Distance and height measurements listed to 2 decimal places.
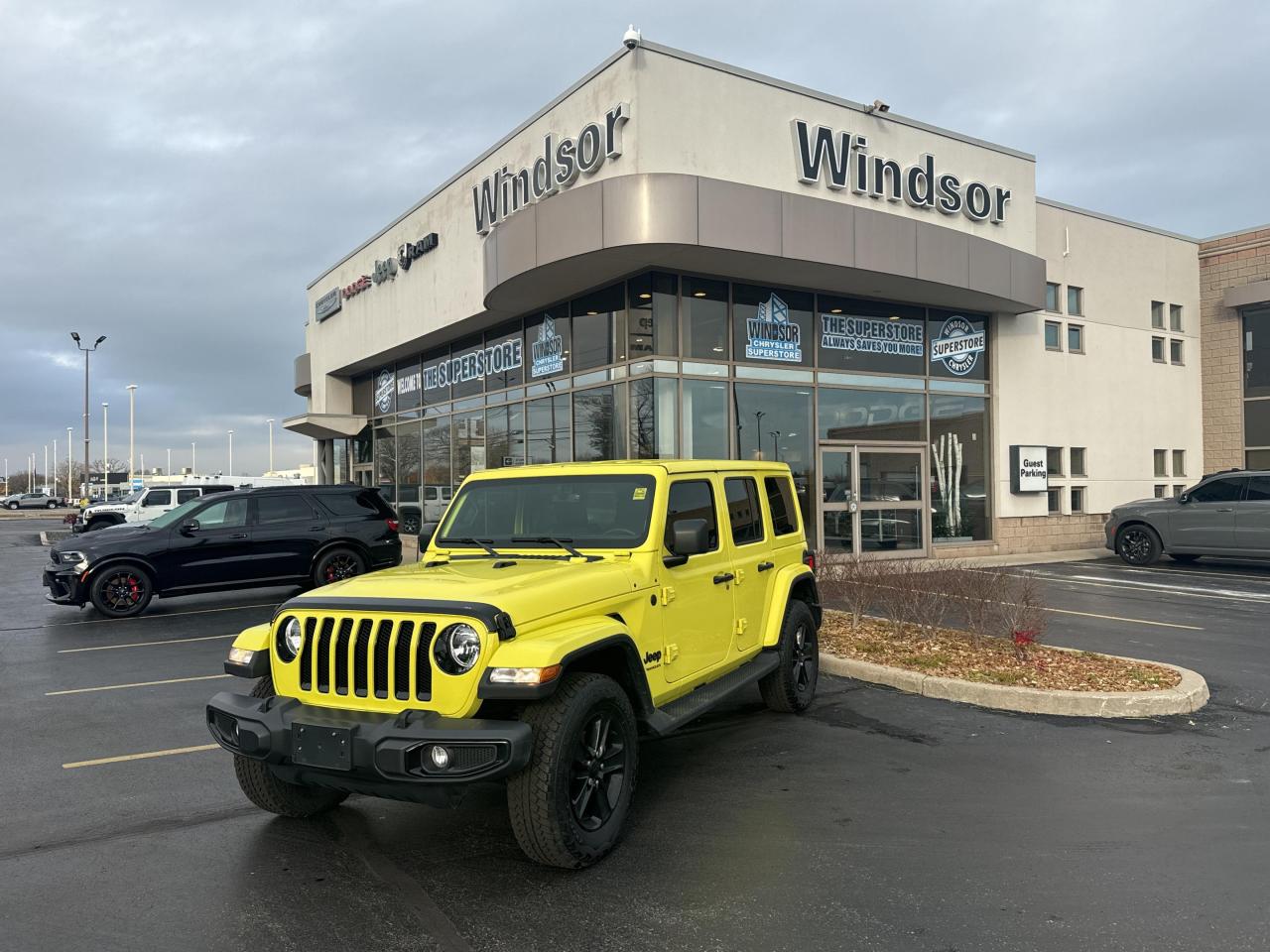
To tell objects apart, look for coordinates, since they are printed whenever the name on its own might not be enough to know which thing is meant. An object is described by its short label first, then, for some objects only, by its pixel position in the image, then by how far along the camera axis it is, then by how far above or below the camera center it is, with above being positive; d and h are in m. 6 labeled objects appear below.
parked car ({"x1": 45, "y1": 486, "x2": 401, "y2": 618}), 11.77 -0.79
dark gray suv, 15.01 -0.77
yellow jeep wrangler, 3.67 -0.80
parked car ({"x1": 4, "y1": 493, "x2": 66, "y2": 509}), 81.00 -0.56
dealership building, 13.63 +3.47
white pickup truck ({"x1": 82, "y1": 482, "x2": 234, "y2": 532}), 24.67 -0.33
